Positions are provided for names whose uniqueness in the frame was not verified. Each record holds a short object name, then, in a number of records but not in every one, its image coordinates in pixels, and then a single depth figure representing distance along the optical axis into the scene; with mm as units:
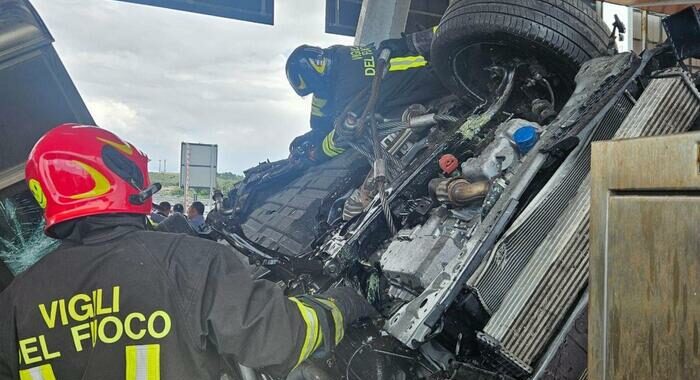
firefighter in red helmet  1350
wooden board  596
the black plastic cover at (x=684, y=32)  1993
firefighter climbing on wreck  3719
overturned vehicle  1761
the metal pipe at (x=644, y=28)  6543
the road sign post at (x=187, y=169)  8453
